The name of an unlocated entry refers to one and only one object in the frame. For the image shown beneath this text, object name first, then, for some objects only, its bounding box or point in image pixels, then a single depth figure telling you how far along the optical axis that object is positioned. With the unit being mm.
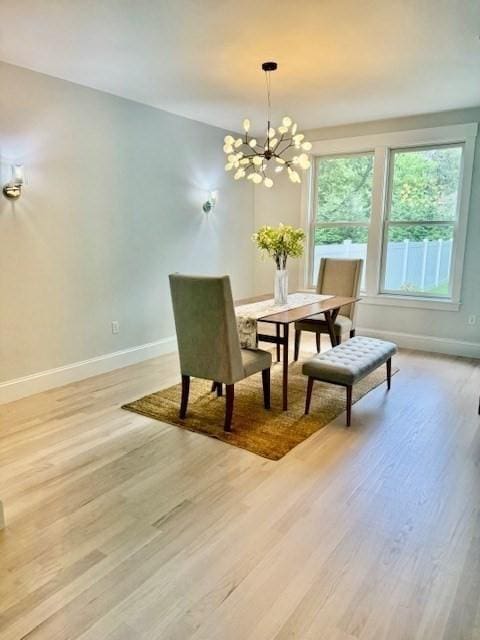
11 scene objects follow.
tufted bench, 3094
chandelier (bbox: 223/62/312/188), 3268
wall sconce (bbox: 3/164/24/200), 3312
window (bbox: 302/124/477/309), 4742
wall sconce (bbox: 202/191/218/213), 5242
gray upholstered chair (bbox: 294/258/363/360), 4344
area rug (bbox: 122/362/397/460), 2879
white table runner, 3271
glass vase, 3816
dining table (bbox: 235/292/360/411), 3283
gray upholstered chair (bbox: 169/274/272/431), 2773
